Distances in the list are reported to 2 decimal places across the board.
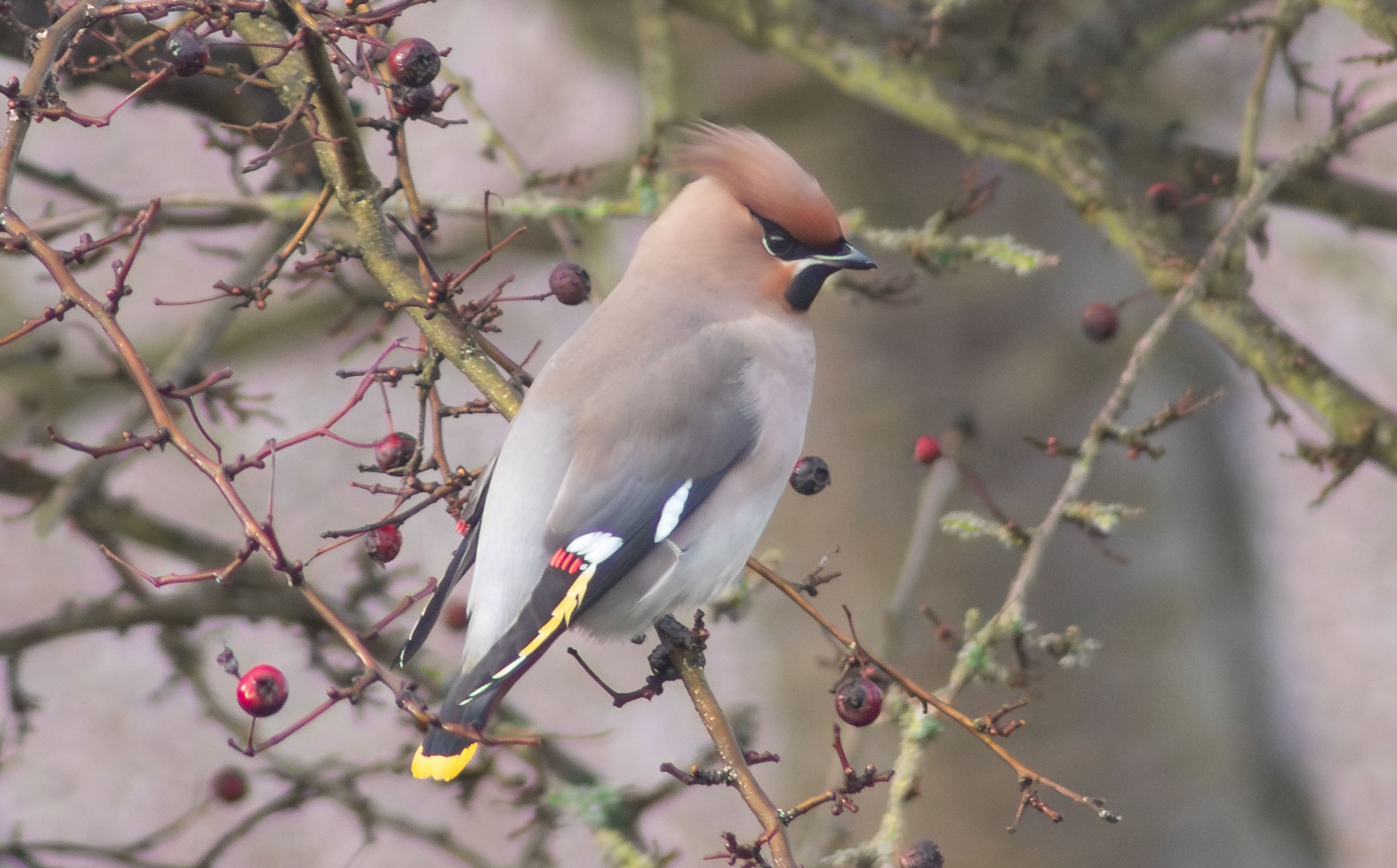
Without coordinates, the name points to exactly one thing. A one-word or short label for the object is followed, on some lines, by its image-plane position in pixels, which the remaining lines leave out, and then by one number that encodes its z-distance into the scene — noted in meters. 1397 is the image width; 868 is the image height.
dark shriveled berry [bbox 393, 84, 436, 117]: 4.23
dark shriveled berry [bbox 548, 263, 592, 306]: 4.93
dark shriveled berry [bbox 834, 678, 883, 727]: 4.43
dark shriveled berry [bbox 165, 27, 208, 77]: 3.97
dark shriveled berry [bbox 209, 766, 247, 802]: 6.93
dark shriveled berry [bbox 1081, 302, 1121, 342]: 6.29
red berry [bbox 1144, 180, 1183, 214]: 6.40
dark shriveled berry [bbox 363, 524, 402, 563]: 4.40
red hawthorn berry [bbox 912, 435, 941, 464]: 6.13
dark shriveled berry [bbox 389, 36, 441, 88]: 4.11
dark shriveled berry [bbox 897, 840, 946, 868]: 3.96
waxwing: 4.60
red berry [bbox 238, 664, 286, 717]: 3.96
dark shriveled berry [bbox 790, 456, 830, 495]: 5.06
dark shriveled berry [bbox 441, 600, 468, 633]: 6.89
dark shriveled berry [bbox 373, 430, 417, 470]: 4.55
